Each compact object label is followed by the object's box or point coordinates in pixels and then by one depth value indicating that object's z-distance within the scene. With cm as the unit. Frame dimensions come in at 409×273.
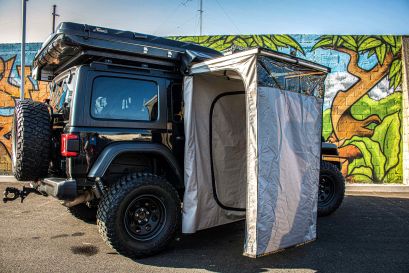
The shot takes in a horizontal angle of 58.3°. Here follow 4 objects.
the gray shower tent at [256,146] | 385
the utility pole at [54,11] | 2301
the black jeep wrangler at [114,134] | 404
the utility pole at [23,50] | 1004
